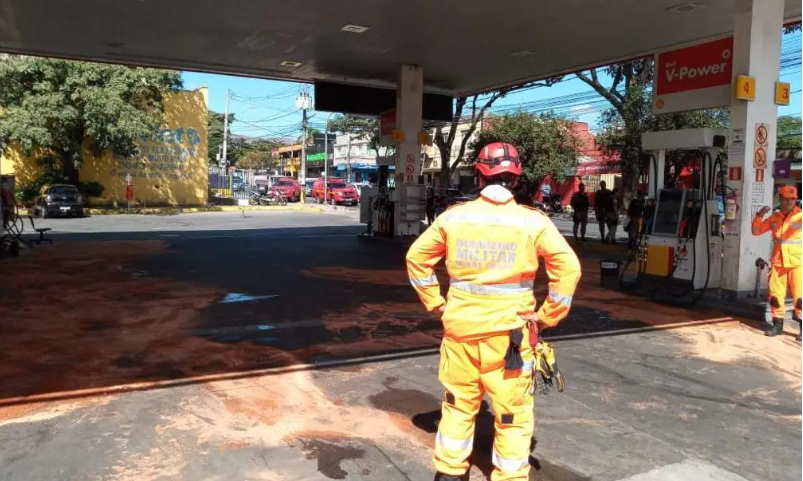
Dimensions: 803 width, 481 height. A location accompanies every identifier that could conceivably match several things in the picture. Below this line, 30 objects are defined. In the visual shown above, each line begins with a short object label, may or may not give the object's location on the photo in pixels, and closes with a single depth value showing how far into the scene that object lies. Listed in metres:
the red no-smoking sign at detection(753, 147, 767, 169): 8.72
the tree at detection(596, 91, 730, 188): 19.98
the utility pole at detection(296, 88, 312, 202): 45.01
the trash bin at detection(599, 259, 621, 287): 10.94
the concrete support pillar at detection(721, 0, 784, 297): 8.67
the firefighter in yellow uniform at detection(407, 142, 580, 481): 3.10
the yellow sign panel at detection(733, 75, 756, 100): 8.53
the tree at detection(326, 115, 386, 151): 59.88
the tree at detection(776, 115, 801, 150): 36.25
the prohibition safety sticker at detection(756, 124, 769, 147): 8.73
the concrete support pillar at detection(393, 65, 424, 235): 16.92
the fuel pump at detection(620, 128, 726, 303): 9.08
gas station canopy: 11.37
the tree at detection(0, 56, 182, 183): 27.77
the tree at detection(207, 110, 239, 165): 75.50
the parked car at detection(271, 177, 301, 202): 44.26
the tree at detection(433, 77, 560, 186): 28.96
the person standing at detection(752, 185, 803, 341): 7.07
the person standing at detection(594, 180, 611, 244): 16.95
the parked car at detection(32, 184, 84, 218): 26.52
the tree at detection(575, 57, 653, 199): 21.41
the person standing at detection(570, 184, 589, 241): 17.45
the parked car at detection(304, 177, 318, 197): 51.21
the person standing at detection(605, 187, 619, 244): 16.98
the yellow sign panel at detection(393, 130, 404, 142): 17.06
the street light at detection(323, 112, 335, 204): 44.66
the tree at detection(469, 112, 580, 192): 33.75
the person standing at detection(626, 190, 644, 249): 14.93
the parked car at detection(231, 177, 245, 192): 50.91
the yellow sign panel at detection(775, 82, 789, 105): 8.90
